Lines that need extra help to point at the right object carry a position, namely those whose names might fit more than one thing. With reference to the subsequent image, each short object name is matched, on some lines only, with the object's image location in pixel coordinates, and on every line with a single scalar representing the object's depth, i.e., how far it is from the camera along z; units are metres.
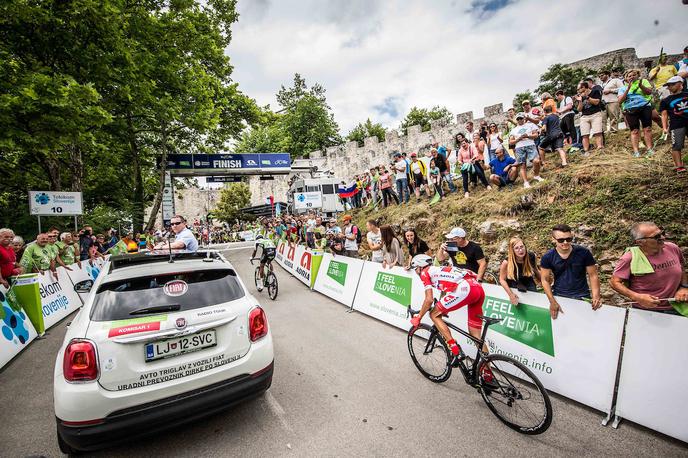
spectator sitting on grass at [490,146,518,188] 8.83
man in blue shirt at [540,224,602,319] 3.41
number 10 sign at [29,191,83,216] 10.02
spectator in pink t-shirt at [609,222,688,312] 2.94
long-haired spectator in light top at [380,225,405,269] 6.33
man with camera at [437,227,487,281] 4.43
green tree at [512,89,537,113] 25.80
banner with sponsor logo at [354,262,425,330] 5.63
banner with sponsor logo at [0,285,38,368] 4.71
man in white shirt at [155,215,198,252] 5.82
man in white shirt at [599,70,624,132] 7.89
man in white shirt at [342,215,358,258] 9.01
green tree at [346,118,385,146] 47.09
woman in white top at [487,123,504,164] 9.07
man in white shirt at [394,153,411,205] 12.56
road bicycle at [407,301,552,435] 2.75
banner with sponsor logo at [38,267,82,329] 6.41
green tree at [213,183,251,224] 49.50
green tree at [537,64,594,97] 20.91
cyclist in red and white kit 3.50
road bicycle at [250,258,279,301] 8.26
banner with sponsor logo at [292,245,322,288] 9.41
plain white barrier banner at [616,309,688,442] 2.58
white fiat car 2.30
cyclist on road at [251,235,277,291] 8.58
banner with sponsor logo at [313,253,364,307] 7.40
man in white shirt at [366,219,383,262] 7.66
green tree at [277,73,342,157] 43.94
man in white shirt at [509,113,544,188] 7.93
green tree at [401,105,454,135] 44.84
